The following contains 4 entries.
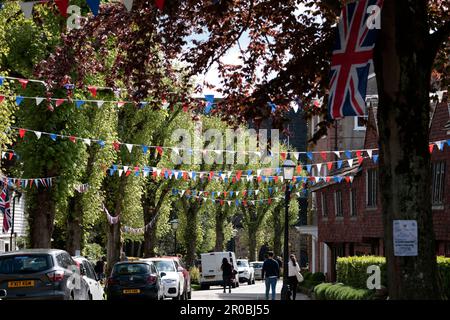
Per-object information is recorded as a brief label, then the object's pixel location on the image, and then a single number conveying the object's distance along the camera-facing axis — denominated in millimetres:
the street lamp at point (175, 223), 65744
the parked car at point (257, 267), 74500
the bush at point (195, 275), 62844
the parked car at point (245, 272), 64312
